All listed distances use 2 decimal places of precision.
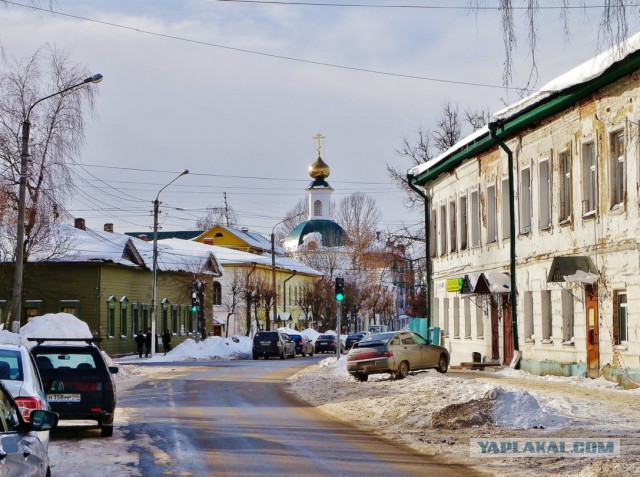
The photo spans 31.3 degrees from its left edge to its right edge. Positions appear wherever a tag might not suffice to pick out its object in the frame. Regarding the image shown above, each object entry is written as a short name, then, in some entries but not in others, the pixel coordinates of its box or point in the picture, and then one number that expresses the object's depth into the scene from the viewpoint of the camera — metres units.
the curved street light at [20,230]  34.09
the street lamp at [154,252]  57.06
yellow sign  40.03
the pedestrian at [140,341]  62.62
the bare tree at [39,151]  47.00
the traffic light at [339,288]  40.59
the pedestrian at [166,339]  66.38
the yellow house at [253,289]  96.06
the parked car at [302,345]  70.12
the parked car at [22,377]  12.35
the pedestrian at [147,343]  63.65
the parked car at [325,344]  80.44
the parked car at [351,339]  77.65
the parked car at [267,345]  62.56
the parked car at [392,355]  32.16
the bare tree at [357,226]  118.42
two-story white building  26.12
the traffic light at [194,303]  64.26
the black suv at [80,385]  17.34
